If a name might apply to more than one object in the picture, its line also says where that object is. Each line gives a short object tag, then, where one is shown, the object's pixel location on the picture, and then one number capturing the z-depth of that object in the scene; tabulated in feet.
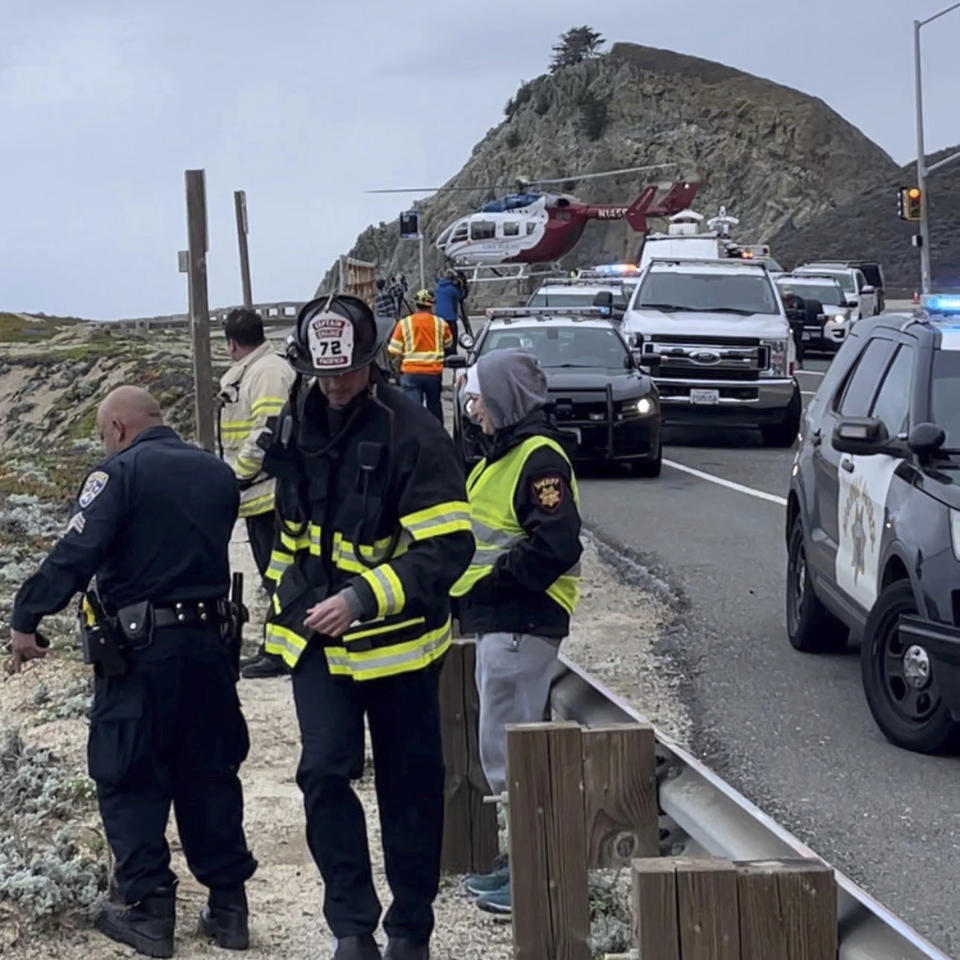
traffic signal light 138.62
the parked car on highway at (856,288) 138.82
